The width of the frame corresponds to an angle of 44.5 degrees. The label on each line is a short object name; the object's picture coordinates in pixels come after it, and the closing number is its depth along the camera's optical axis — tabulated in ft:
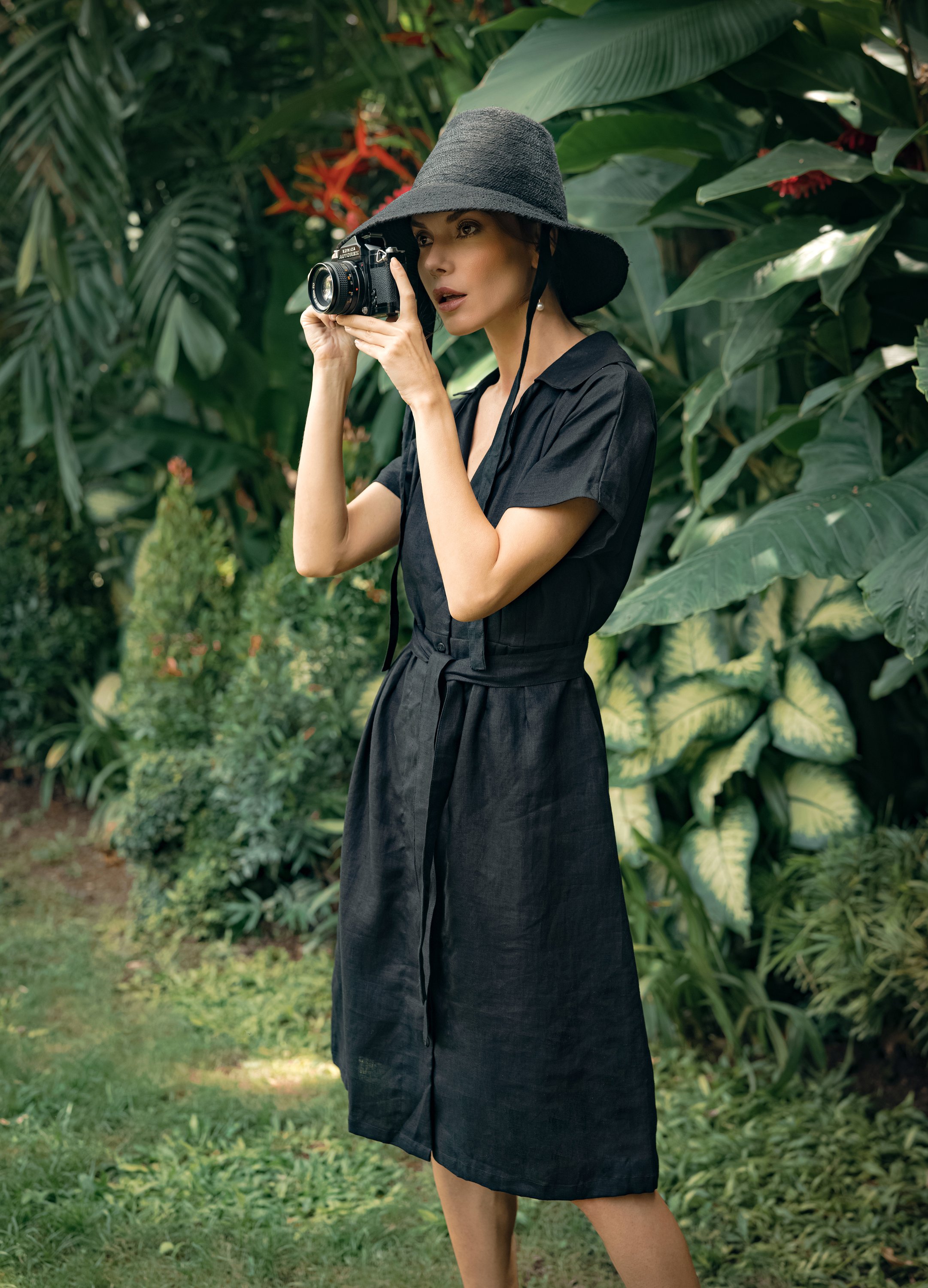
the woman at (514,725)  4.27
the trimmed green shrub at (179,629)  12.42
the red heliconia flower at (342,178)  10.09
